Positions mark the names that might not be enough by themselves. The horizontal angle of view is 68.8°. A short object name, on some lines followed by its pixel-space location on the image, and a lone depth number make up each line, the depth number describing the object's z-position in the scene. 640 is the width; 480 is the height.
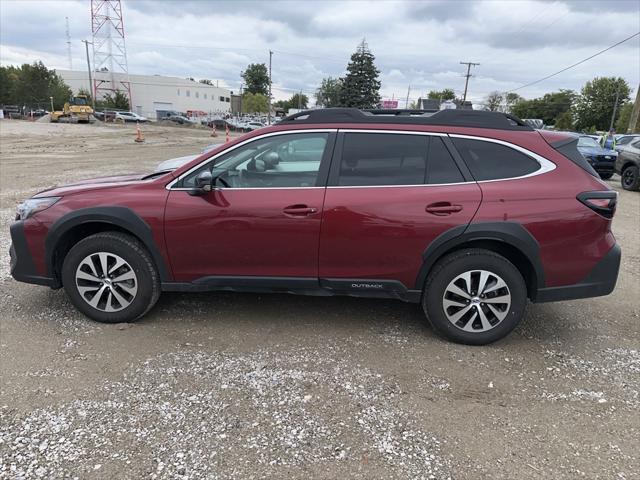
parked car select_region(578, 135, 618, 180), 15.55
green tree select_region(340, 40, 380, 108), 60.78
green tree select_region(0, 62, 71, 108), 64.44
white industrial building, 87.56
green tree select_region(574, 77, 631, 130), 83.94
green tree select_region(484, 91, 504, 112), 104.06
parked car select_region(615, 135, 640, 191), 13.63
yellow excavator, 48.22
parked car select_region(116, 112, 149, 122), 55.49
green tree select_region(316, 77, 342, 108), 85.16
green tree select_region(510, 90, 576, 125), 102.38
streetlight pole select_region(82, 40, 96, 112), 70.97
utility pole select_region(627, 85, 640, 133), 21.16
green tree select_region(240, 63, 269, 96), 125.00
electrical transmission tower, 78.25
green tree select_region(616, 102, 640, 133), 64.19
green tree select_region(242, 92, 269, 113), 110.75
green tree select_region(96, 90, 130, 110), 72.73
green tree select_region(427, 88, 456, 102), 123.50
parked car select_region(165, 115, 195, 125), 58.44
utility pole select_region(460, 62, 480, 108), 80.62
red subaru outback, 3.48
